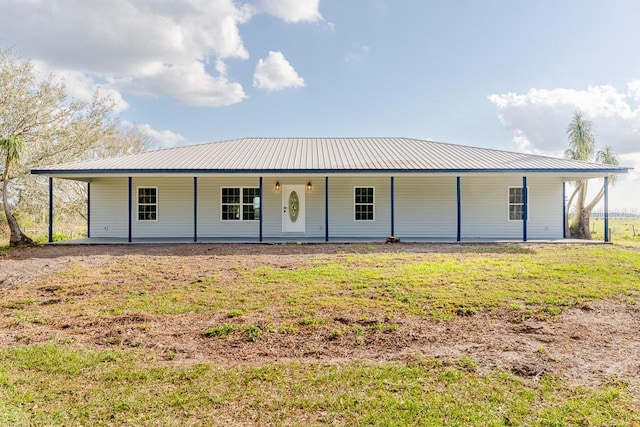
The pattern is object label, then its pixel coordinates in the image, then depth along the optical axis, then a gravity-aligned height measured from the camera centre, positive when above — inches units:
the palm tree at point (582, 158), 799.1 +123.3
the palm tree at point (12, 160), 501.2 +68.5
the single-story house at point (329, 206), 578.2 +7.2
